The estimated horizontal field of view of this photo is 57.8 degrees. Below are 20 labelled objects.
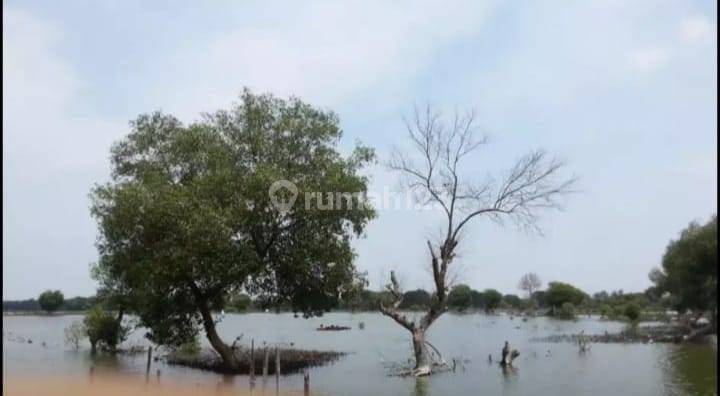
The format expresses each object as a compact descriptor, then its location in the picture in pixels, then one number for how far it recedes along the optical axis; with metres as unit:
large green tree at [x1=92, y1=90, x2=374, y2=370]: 25.00
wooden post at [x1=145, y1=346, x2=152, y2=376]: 27.65
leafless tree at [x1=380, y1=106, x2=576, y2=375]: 28.95
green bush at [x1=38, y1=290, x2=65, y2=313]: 102.06
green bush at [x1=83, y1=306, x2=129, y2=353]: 37.59
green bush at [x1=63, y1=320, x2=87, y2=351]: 41.69
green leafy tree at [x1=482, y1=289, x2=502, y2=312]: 121.56
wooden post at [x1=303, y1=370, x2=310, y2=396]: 20.94
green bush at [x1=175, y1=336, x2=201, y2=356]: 32.31
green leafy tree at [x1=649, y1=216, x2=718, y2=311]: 33.06
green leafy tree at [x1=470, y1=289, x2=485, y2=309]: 125.81
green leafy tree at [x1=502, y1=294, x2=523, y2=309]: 122.64
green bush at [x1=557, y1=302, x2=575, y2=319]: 90.34
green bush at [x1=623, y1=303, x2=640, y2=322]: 68.75
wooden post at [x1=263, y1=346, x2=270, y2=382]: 23.71
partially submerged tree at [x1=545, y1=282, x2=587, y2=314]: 101.88
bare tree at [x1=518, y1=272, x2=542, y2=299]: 121.83
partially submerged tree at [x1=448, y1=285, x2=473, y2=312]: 112.30
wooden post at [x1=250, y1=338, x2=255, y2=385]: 22.95
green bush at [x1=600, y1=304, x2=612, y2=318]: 78.50
